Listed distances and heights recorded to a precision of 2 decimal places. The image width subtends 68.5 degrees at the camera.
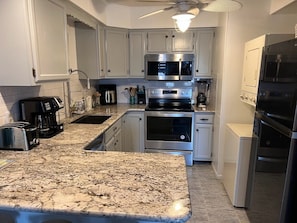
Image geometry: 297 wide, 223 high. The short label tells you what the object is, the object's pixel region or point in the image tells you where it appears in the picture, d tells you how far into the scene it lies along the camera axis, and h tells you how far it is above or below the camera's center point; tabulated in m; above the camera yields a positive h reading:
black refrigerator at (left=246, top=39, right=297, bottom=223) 1.44 -0.48
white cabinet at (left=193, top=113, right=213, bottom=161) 3.46 -1.01
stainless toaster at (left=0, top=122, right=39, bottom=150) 1.63 -0.49
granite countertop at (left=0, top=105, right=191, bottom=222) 0.93 -0.58
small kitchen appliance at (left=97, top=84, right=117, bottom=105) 4.05 -0.39
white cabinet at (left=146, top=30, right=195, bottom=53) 3.62 +0.52
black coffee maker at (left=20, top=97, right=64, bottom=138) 1.94 -0.36
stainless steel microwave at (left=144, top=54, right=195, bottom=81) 3.60 +0.11
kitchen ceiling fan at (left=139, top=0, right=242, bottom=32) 1.82 +0.57
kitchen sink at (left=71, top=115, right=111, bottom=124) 2.77 -0.62
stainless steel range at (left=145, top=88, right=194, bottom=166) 3.50 -0.92
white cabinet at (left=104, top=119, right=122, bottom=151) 2.56 -0.83
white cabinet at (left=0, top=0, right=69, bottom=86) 1.57 +0.22
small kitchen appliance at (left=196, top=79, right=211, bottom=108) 3.89 -0.34
